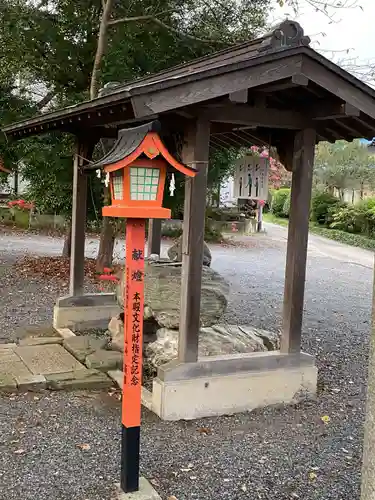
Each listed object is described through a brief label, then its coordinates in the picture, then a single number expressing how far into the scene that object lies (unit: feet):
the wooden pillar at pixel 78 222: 22.71
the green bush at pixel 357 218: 73.10
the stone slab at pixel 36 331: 22.48
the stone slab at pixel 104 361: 18.47
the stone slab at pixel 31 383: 16.60
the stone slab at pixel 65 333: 21.86
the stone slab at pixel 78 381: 16.84
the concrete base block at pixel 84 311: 23.18
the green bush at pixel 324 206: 84.05
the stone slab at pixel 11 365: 17.61
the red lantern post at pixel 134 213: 10.77
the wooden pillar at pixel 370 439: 7.70
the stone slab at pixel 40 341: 21.03
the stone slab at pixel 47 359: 18.10
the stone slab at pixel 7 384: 16.40
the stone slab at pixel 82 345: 19.63
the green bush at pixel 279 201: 107.16
